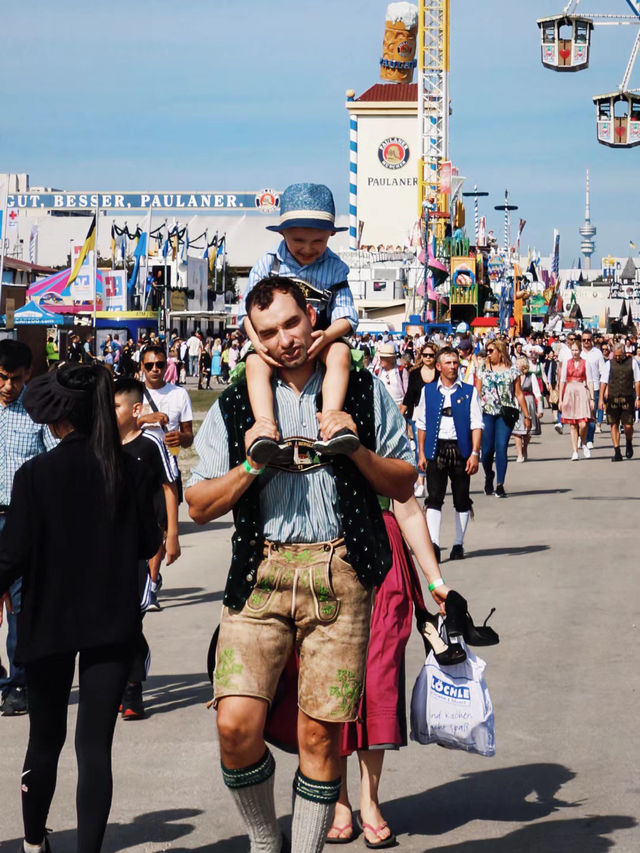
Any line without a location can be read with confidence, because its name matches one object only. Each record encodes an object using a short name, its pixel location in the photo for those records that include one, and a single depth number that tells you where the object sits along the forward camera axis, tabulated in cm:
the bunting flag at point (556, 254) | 10188
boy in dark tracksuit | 696
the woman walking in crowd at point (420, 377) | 1628
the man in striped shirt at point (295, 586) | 402
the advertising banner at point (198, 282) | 9206
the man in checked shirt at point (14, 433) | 693
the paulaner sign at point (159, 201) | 13100
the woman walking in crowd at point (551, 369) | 3762
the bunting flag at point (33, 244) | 8930
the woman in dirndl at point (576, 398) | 2162
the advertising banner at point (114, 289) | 6384
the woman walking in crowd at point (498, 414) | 1717
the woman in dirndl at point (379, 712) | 499
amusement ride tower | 11350
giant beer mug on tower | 13138
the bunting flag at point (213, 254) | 9538
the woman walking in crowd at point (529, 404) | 2178
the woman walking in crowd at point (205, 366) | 4592
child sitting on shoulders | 404
